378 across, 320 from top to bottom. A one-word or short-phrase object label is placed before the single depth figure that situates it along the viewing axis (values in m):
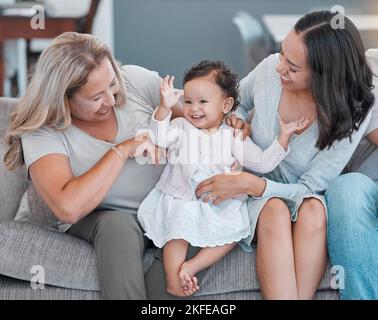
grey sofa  2.35
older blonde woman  2.31
